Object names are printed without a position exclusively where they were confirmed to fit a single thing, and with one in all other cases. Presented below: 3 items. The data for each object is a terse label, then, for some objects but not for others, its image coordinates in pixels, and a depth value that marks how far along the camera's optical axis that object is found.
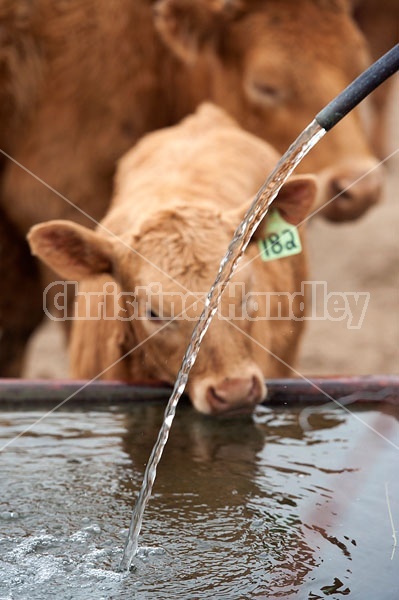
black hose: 4.85
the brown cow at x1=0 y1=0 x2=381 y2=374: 11.80
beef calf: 7.20
